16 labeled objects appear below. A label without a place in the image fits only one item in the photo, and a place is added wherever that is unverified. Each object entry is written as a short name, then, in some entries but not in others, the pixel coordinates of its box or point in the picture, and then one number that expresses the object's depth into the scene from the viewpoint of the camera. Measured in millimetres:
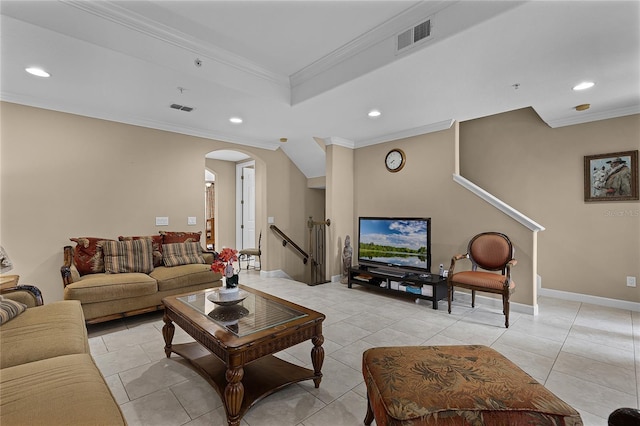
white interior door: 7391
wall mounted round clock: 4813
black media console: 3832
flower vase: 2279
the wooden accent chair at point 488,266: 3209
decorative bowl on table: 2200
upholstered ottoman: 1139
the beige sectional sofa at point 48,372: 1040
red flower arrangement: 2236
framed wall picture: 3629
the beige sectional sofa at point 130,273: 2939
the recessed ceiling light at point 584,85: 2953
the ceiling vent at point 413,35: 2320
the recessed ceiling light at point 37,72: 2727
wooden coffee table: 1627
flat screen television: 4066
